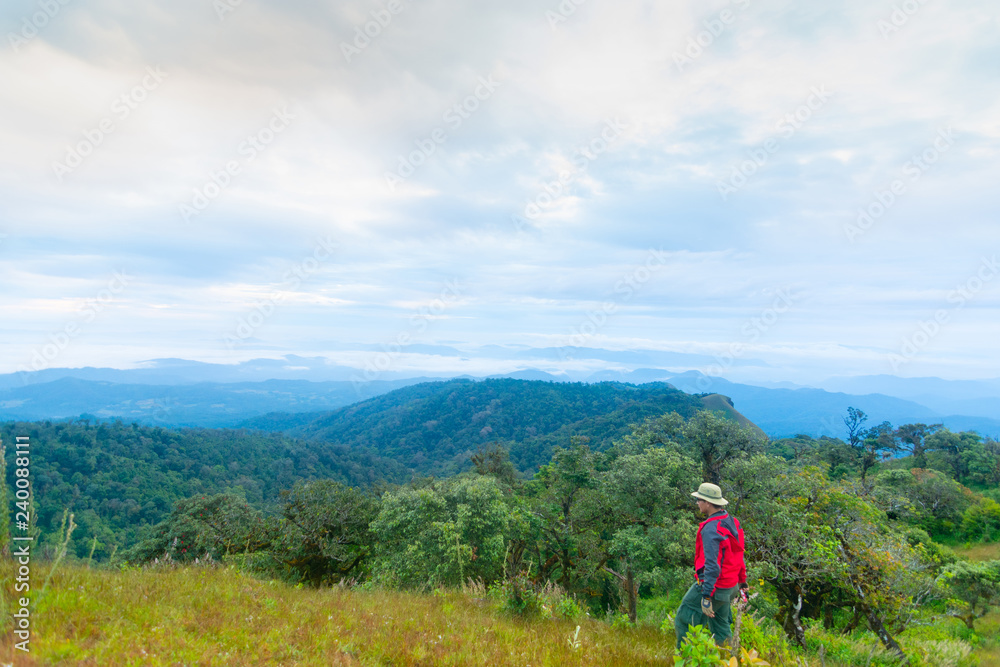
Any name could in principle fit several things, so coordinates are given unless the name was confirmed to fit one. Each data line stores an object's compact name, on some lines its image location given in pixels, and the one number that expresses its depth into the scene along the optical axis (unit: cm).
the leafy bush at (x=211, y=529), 2409
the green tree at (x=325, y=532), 2158
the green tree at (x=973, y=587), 2256
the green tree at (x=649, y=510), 1709
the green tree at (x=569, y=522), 2420
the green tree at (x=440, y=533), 1856
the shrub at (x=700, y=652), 388
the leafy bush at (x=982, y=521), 4078
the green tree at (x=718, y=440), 2709
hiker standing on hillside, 575
